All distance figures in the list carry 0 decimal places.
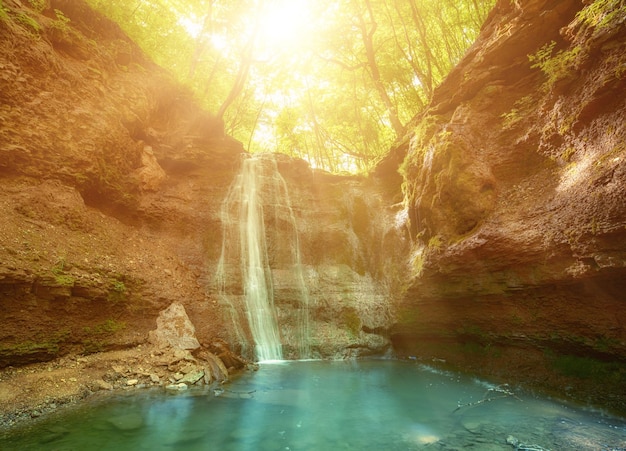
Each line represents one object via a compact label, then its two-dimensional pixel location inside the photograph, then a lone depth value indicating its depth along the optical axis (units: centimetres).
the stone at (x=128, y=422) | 534
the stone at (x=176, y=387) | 738
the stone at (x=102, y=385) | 680
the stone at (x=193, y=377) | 770
